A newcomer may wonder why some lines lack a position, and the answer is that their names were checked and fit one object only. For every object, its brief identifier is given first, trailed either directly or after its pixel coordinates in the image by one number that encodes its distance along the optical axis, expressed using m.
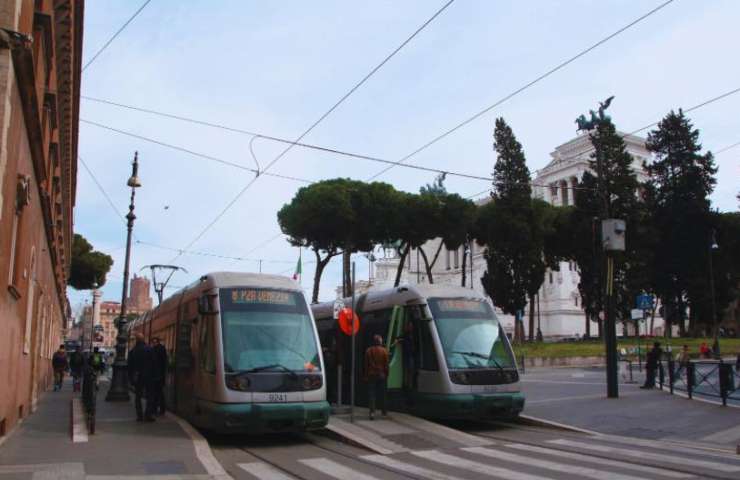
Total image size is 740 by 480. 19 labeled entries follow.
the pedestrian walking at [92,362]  12.29
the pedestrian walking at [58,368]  25.00
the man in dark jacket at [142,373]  12.77
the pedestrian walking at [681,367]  17.59
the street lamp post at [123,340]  18.06
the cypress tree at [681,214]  56.19
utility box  17.56
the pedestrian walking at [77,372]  22.49
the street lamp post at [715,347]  37.77
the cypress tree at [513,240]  56.09
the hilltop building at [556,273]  84.56
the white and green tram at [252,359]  10.70
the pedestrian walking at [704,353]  35.78
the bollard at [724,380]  14.66
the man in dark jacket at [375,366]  13.13
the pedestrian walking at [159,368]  13.06
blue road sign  22.06
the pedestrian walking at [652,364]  20.00
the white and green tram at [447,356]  12.56
